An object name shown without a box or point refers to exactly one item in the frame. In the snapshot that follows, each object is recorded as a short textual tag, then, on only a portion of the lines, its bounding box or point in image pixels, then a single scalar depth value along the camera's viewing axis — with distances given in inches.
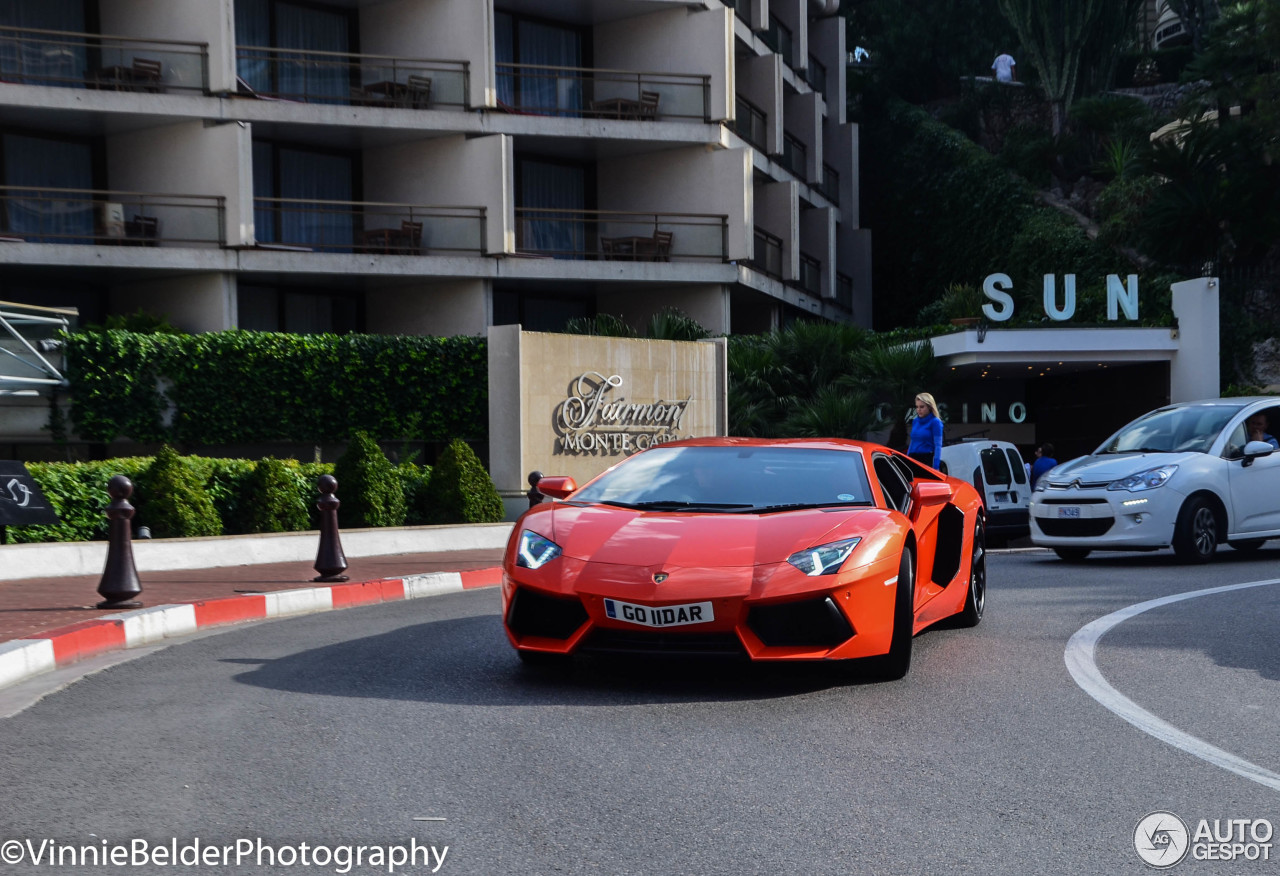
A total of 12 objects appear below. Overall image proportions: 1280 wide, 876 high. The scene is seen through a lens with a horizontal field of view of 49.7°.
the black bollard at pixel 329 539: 483.5
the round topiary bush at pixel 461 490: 781.9
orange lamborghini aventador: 252.8
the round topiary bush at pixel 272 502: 665.6
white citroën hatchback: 534.0
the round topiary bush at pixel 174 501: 616.7
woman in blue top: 572.1
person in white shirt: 2225.6
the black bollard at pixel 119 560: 385.7
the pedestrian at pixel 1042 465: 856.3
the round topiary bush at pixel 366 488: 735.7
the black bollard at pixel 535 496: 654.3
